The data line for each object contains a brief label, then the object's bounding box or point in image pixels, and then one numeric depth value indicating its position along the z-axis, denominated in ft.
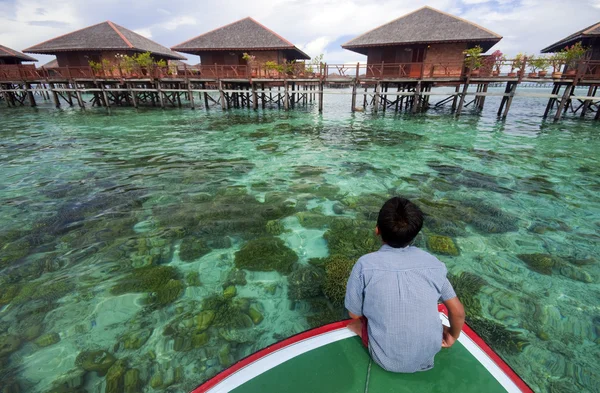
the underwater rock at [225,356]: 10.01
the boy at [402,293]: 5.89
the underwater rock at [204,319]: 11.41
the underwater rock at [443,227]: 18.08
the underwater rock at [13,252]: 15.11
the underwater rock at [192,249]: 15.81
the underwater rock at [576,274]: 13.94
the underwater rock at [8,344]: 10.23
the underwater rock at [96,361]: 9.75
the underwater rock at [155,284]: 12.90
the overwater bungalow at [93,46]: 84.33
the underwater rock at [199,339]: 10.67
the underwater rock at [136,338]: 10.62
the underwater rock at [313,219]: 19.30
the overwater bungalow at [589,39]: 59.13
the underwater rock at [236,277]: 14.05
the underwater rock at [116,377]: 9.09
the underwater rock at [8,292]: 12.56
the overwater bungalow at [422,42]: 64.54
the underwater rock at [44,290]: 12.72
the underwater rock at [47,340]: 10.64
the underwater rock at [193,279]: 13.84
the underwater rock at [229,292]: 13.16
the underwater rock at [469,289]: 12.20
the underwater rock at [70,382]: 9.07
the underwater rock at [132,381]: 9.09
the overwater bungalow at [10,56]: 96.89
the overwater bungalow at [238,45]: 79.15
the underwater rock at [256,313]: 11.93
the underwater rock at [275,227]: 18.36
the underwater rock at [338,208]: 21.17
